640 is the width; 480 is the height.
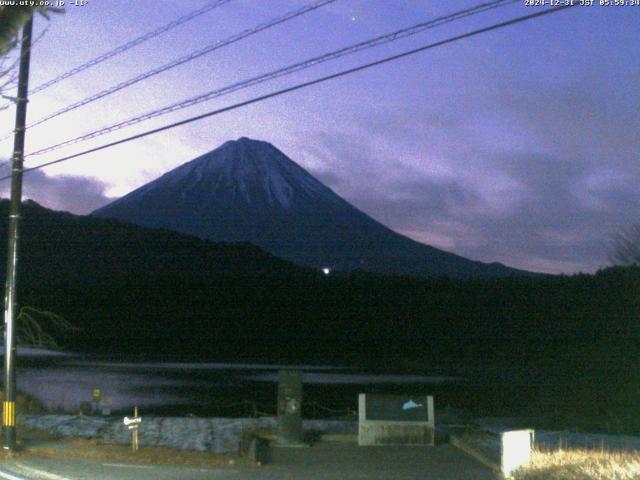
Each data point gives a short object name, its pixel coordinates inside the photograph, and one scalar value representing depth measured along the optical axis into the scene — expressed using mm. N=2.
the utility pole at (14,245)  17953
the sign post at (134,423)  17766
